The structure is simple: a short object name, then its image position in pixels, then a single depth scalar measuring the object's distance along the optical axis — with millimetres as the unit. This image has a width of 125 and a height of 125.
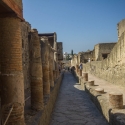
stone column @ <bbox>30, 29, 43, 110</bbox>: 5469
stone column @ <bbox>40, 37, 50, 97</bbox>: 6900
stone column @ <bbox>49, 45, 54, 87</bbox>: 10141
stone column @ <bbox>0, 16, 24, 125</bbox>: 3096
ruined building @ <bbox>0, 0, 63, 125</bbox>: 3088
